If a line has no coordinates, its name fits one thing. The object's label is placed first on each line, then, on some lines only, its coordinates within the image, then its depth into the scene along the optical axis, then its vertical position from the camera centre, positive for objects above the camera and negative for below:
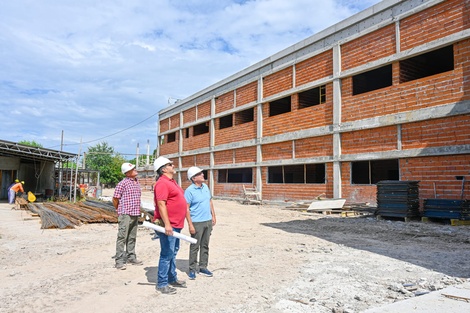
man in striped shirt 6.16 -0.58
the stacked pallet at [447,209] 11.33 -0.88
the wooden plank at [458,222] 11.20 -1.28
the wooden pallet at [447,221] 11.22 -1.28
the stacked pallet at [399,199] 12.43 -0.60
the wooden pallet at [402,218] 12.41 -1.31
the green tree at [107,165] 57.88 +2.79
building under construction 12.70 +3.36
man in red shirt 4.64 -0.47
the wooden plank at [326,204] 15.60 -1.01
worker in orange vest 20.73 -0.56
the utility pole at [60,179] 23.57 +0.13
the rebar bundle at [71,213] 11.72 -1.23
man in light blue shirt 5.45 -0.49
